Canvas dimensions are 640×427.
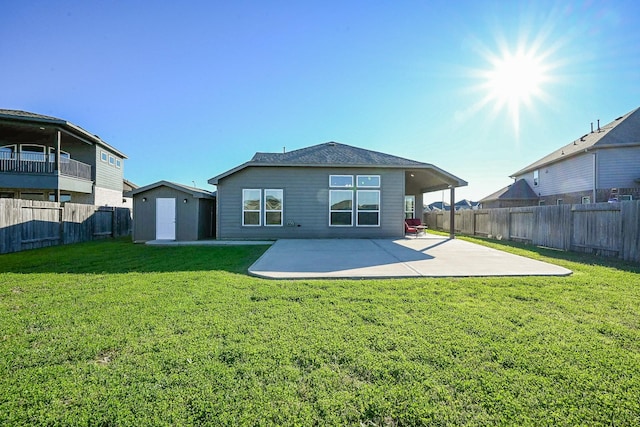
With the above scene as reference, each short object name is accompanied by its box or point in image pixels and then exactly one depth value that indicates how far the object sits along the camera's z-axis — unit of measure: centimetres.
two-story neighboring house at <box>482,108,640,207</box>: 1581
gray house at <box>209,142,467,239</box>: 1234
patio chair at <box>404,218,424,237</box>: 1343
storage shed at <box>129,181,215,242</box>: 1199
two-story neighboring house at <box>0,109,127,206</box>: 1376
